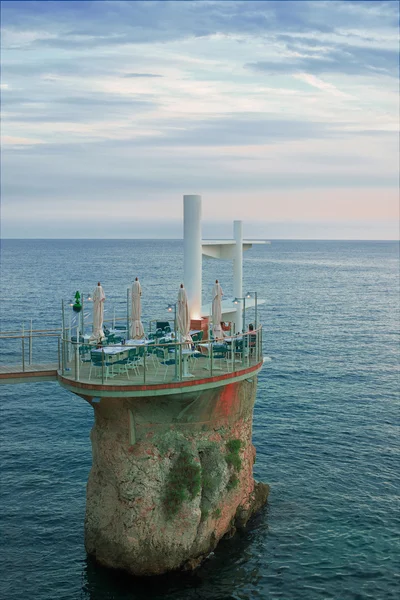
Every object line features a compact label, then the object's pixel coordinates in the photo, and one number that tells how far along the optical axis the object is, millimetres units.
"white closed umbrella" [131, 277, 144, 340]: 23078
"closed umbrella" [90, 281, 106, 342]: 22969
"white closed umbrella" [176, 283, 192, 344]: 22219
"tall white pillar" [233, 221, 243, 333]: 32219
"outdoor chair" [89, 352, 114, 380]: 20266
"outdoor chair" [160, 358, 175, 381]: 20472
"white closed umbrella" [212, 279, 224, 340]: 23781
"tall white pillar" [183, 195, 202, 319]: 26594
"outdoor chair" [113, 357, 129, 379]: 20617
